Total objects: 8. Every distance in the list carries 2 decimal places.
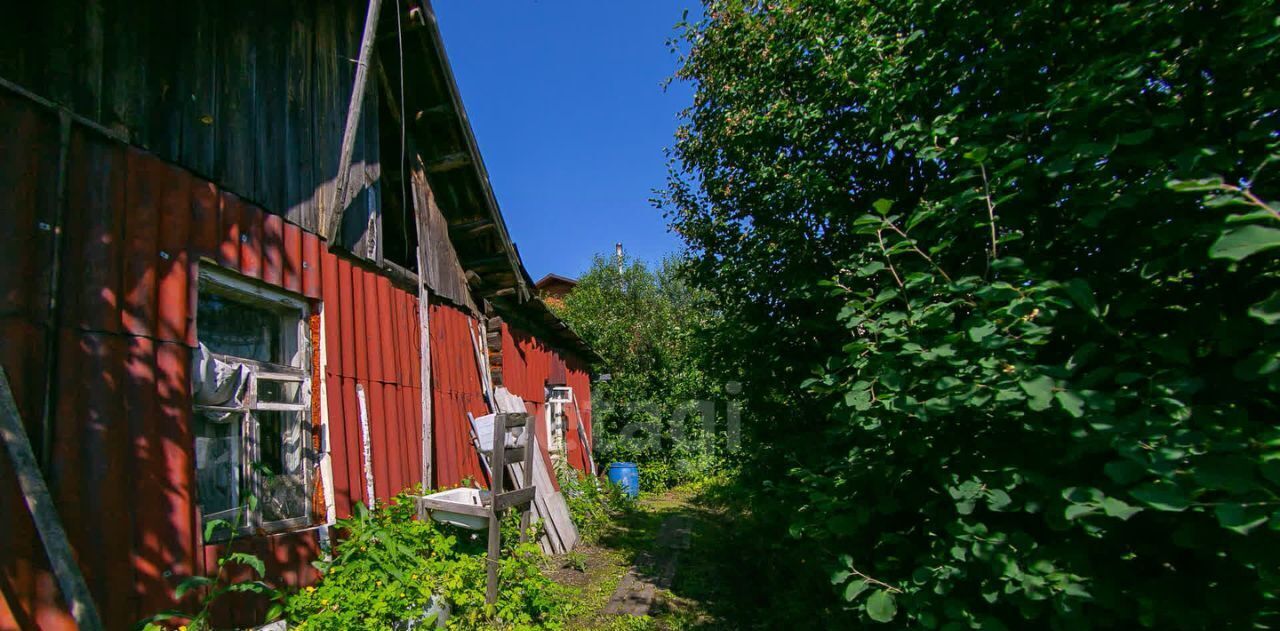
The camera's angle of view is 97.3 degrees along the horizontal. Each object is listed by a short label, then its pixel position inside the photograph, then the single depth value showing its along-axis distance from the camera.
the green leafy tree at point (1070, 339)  1.34
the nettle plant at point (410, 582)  3.11
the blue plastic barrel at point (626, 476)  11.66
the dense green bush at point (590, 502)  7.79
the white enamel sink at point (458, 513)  4.20
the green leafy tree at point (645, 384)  13.88
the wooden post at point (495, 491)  4.03
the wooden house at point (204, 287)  2.20
